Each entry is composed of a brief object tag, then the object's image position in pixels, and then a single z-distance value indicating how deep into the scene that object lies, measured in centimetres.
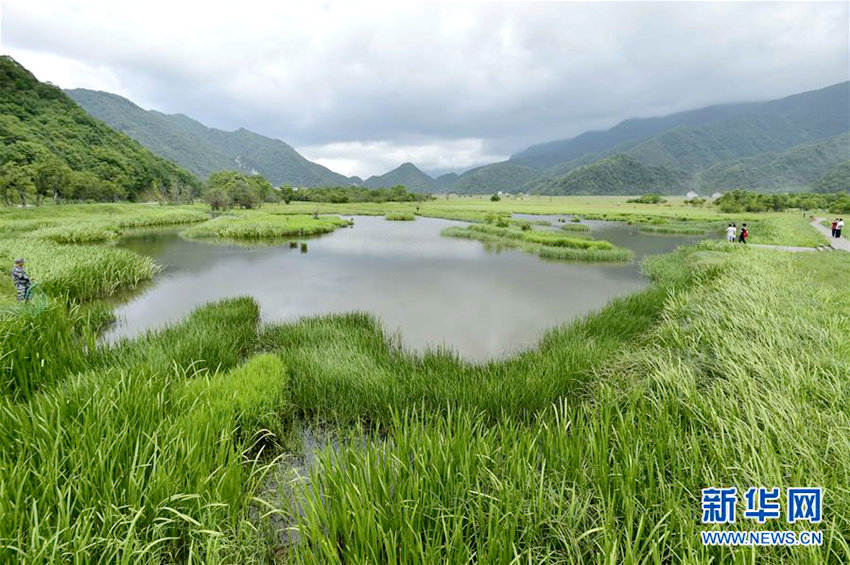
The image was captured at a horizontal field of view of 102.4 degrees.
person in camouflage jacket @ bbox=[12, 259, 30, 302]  979
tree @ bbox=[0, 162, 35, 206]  4533
